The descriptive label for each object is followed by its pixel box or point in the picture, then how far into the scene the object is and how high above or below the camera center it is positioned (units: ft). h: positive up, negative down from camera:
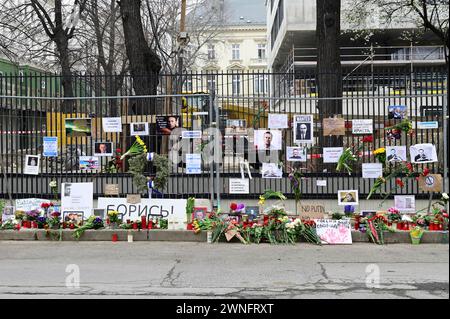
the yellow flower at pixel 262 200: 36.58 -2.63
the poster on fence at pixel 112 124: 40.98 +2.52
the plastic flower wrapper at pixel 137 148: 38.78 +0.76
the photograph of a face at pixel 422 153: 38.60 +0.29
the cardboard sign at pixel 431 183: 37.32 -1.67
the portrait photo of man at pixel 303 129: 39.96 +2.03
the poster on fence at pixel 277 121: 39.73 +2.58
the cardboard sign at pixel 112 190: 38.73 -2.05
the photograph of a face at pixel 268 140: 40.11 +1.29
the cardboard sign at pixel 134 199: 37.27 -2.56
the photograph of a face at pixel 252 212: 36.60 -3.42
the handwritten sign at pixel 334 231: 34.65 -4.42
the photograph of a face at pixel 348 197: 37.04 -2.51
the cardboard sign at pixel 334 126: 40.11 +2.22
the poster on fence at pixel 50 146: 41.11 +1.00
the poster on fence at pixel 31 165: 41.06 -0.35
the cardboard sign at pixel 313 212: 36.11 -3.38
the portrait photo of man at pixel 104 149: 40.93 +0.76
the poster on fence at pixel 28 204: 38.24 -2.93
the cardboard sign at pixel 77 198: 37.93 -2.52
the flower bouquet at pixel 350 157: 38.42 +0.06
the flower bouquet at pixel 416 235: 34.42 -4.64
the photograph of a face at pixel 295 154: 39.91 +0.30
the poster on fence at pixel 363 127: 40.73 +2.17
